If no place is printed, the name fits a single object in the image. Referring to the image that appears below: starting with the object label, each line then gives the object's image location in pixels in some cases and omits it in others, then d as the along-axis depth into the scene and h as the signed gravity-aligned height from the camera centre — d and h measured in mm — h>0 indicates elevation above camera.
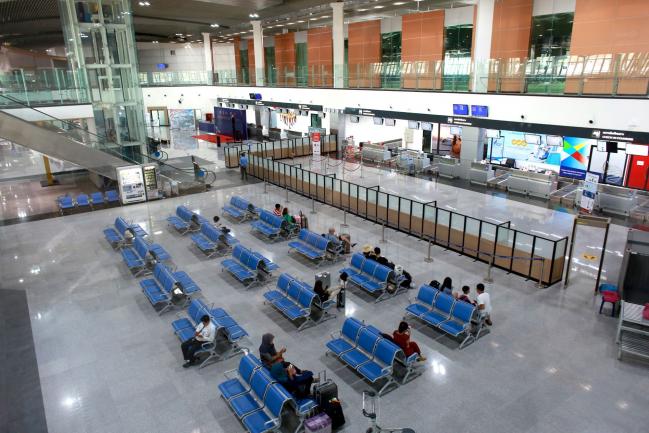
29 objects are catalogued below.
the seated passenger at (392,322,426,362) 8031 -4570
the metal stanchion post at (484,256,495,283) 11700 -5067
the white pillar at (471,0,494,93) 19156 +1837
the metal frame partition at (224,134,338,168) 26625 -3861
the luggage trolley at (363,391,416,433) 6196 -4810
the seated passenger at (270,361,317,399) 7098 -4600
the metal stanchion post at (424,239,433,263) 13044 -5045
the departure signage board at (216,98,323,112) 29720 -1209
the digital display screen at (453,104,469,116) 19791 -1099
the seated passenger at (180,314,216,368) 8312 -4650
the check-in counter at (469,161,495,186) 21719 -4268
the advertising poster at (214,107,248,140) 34206 -2620
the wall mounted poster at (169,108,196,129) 46750 -3118
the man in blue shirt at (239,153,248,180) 23547 -4099
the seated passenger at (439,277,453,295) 10062 -4535
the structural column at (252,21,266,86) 35625 +2969
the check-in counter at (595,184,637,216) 17062 -4484
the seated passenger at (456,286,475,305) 9562 -4571
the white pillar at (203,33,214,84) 43003 +3678
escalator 16516 -2230
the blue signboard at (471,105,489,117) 18984 -1098
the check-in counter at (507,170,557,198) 19536 -4394
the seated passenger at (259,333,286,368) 7602 -4499
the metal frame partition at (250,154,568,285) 11508 -4370
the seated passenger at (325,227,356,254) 13133 -4535
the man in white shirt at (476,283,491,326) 9265 -4599
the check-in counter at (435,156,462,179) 23312 -4256
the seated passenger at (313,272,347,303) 10053 -4609
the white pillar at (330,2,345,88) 27219 +2623
